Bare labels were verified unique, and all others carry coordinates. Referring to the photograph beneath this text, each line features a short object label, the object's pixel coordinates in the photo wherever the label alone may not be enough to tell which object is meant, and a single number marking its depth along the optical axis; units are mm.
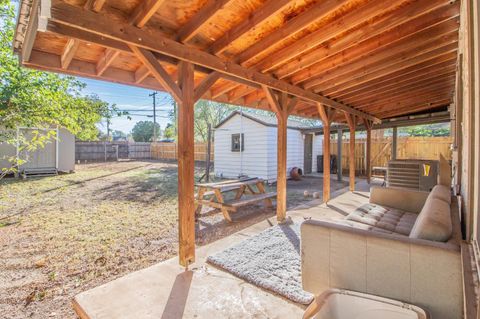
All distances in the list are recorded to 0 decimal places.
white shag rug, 2207
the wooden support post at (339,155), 9491
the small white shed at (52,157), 9695
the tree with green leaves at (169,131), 25742
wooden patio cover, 1971
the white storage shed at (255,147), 9211
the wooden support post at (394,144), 8815
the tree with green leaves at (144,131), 27266
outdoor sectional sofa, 1419
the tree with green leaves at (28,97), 3012
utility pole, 23638
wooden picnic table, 4523
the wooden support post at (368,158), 8554
